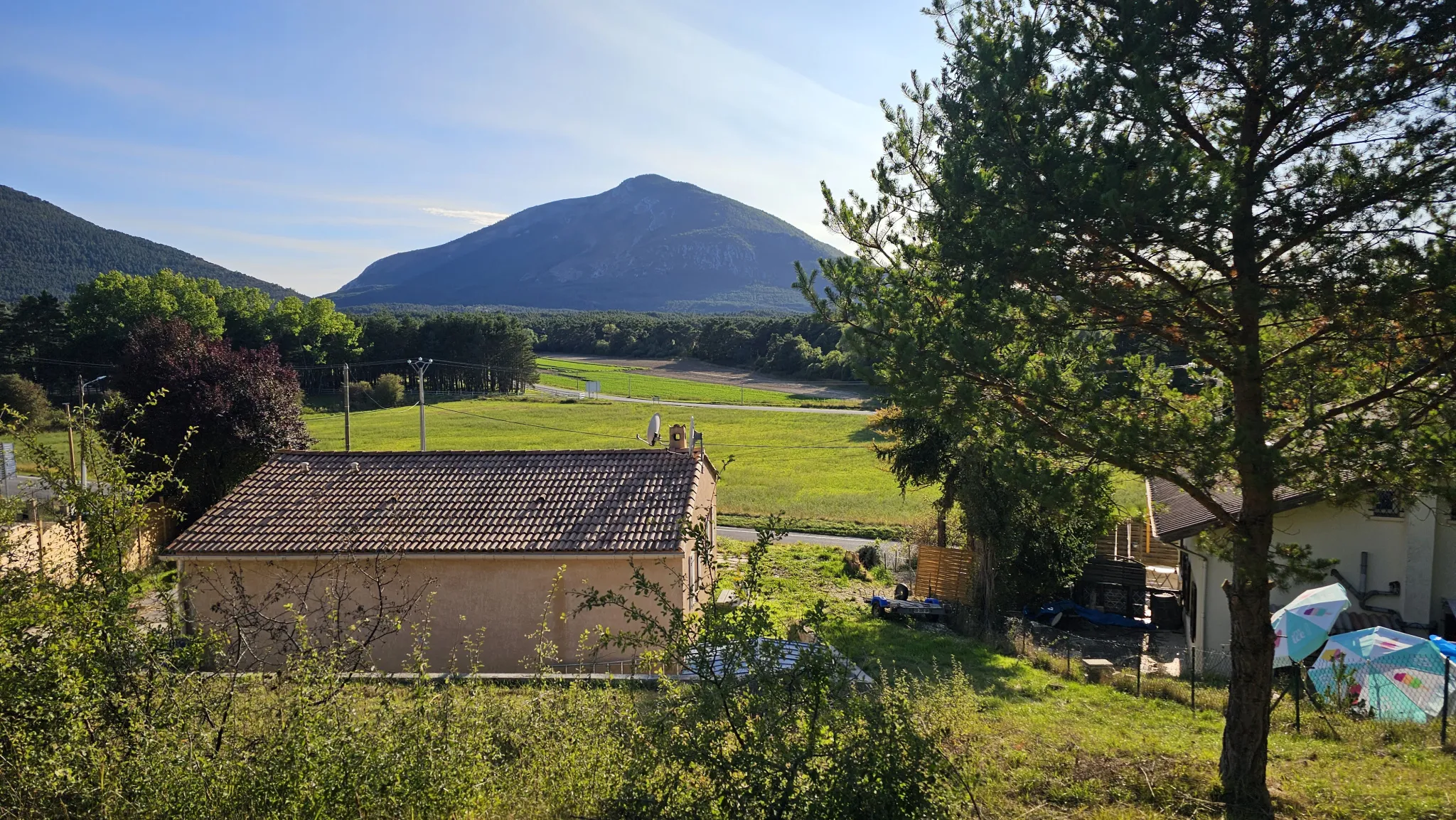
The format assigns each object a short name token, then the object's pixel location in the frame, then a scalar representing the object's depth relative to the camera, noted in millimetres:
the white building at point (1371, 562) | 15125
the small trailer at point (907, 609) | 20875
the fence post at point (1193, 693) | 12297
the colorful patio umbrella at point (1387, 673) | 11125
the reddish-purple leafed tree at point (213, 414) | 29281
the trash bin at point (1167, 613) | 20922
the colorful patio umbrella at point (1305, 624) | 13068
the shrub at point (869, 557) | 27844
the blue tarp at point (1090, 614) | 20594
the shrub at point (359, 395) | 82562
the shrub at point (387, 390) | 83250
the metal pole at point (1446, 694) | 9656
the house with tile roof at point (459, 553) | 15867
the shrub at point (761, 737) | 5078
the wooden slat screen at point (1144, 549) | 27047
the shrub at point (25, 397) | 49281
